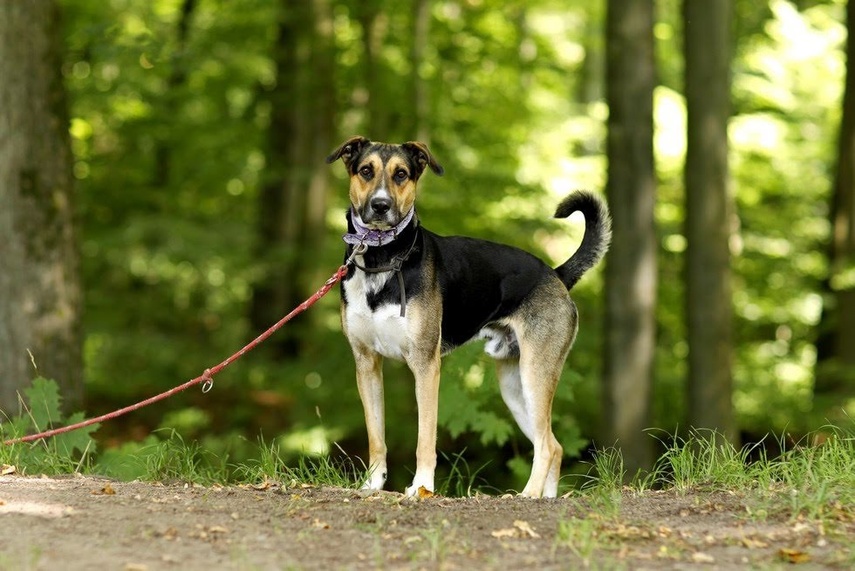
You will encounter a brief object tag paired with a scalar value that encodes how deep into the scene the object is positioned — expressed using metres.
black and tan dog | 12.33
